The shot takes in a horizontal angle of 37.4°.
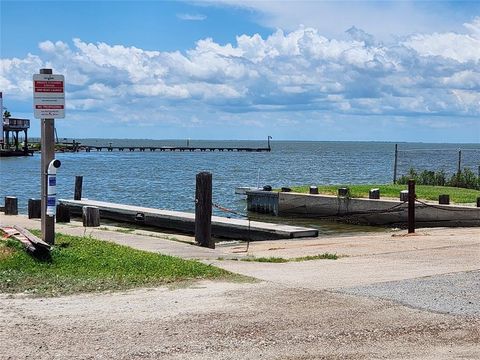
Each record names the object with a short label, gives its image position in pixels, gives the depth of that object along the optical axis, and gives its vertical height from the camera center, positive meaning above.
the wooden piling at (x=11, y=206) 22.31 -2.26
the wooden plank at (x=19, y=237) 10.48 -1.66
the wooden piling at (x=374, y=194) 25.66 -1.89
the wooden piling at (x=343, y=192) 26.72 -1.92
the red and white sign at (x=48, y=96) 11.41 +0.64
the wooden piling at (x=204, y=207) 15.21 -1.47
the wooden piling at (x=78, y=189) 28.77 -2.16
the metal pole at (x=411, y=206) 17.50 -1.60
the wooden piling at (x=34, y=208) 20.85 -2.15
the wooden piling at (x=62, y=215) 19.62 -2.20
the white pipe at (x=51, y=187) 11.33 -0.82
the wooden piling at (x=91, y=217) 18.41 -2.10
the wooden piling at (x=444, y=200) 22.95 -1.84
